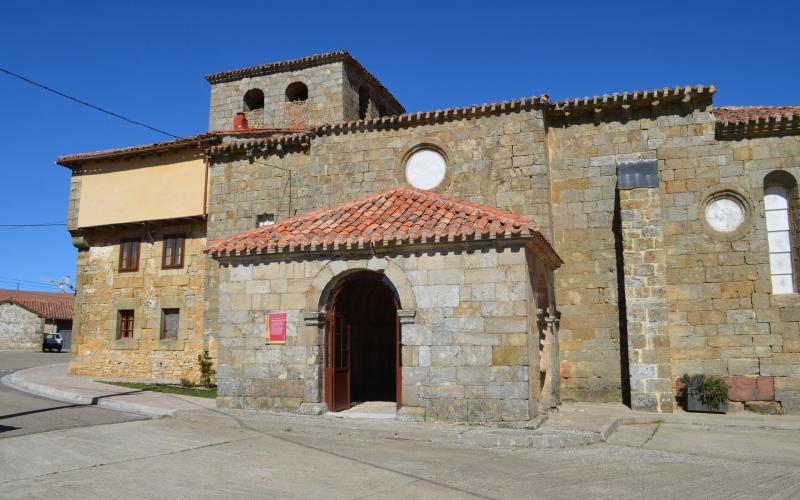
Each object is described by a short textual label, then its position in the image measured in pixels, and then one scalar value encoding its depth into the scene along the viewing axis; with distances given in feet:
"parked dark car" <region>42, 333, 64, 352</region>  133.49
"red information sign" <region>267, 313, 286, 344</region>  35.40
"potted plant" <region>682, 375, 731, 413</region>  40.57
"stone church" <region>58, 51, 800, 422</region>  32.68
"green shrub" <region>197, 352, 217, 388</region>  56.49
